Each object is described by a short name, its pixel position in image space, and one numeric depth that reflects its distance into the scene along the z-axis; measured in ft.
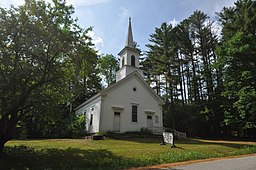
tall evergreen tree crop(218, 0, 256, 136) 70.38
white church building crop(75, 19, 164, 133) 64.44
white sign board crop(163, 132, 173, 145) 44.41
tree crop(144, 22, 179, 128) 99.04
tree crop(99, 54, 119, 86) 129.70
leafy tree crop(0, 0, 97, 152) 28.58
